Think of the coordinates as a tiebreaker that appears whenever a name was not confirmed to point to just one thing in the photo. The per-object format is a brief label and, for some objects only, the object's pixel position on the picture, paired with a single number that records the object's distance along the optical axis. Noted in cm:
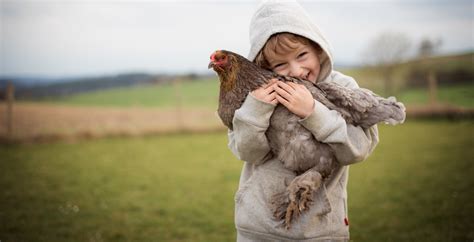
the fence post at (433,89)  1526
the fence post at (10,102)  1216
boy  189
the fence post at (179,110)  1455
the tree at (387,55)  1903
